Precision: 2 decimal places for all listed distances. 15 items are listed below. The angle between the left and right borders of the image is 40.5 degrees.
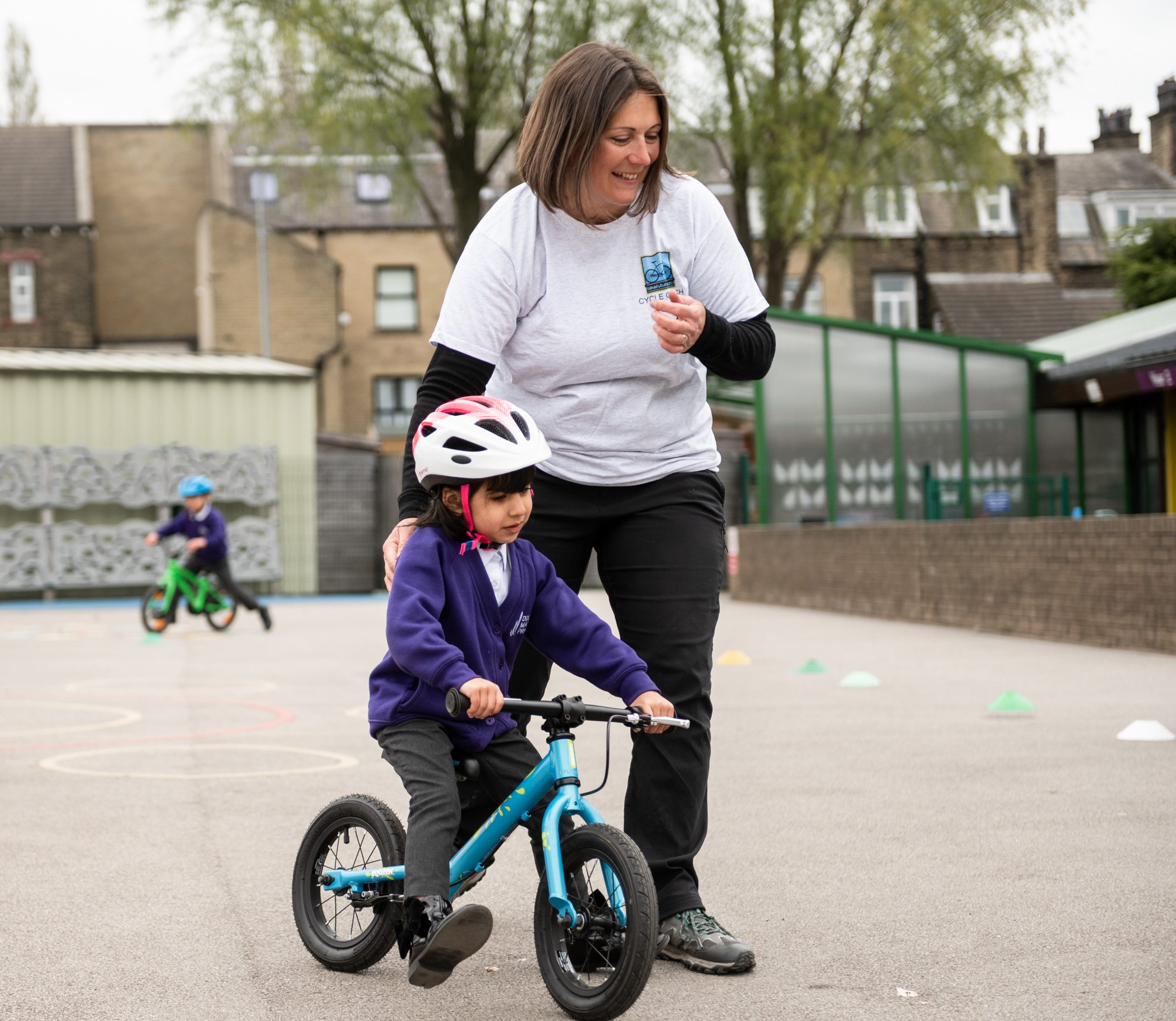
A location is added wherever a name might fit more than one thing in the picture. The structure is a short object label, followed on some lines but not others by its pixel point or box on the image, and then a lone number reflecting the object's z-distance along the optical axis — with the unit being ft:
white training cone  23.82
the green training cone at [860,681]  33.09
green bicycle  52.03
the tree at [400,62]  77.00
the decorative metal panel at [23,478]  76.95
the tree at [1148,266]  94.07
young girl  10.82
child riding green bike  52.65
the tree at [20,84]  198.29
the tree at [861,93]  76.69
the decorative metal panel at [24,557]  76.84
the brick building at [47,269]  134.41
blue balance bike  10.24
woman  12.01
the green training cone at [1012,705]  27.63
